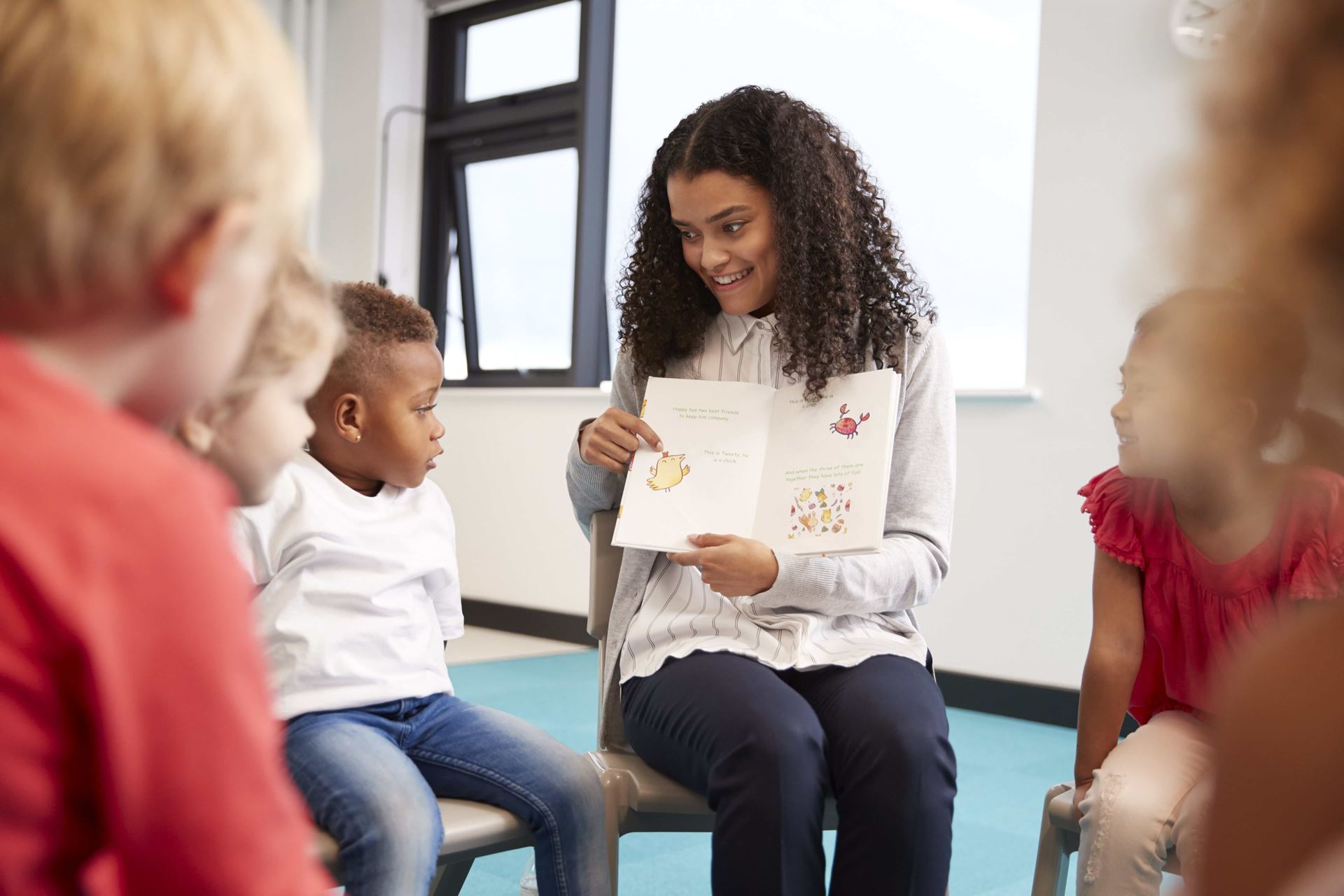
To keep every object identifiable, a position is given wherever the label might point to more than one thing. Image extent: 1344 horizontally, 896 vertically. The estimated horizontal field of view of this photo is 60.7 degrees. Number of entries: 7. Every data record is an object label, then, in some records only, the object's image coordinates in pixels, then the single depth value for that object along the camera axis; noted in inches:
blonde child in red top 18.5
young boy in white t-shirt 46.6
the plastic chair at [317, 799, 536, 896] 48.6
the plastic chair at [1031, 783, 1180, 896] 54.8
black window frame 193.8
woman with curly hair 49.8
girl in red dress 50.9
